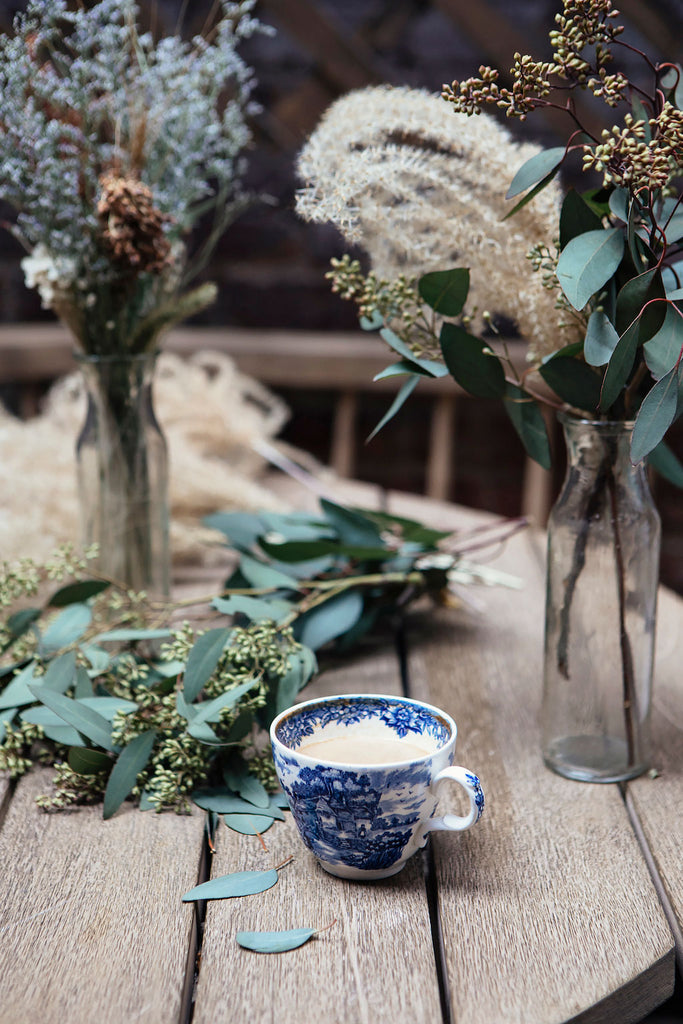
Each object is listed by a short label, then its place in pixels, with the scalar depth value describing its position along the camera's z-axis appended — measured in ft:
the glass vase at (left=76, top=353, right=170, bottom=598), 3.05
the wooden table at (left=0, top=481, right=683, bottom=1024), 1.65
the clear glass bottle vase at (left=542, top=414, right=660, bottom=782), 2.35
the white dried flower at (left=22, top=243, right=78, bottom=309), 2.85
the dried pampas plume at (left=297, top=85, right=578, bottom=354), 2.38
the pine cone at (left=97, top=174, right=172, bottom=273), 2.68
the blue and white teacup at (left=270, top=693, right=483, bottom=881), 1.85
